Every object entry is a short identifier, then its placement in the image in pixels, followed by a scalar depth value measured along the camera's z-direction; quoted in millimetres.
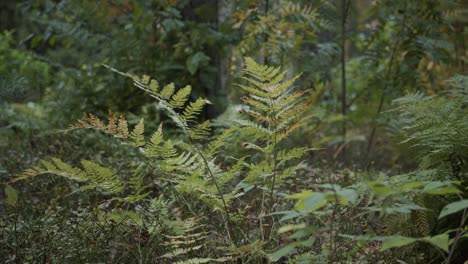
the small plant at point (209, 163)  2326
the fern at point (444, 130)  2465
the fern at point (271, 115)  2381
